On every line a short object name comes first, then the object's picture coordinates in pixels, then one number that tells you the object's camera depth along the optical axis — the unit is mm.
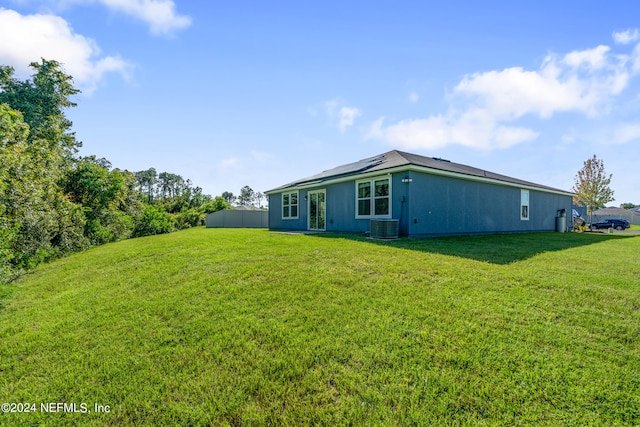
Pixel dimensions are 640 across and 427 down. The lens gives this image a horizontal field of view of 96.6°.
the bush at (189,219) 26406
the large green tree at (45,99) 16364
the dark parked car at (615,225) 28716
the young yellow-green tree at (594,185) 24141
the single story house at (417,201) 10018
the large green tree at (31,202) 7184
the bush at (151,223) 18766
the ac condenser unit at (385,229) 9273
